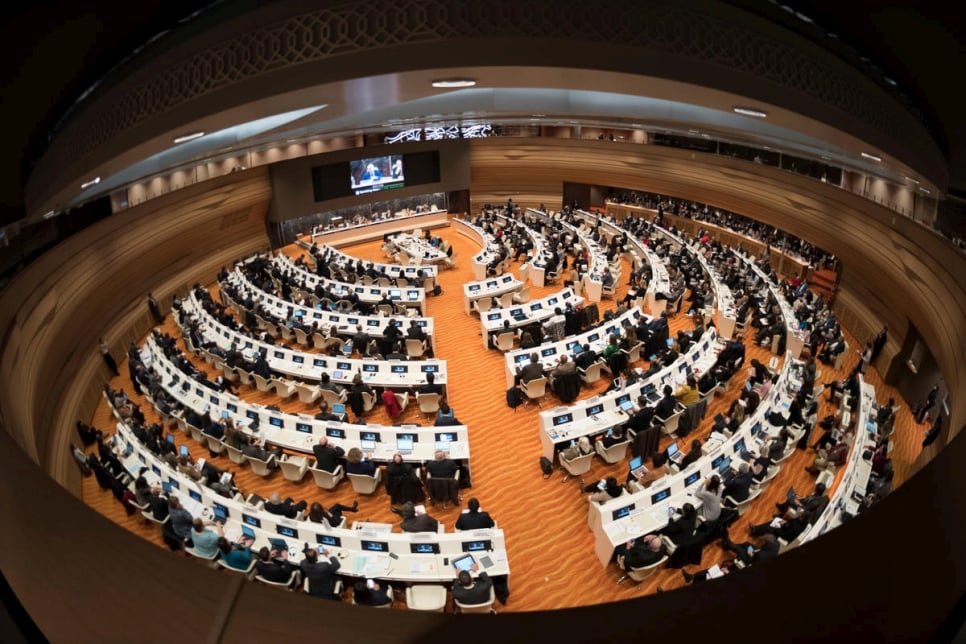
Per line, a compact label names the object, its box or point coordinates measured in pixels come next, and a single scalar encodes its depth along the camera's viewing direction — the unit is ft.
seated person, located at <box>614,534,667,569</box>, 25.48
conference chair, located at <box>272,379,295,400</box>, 41.73
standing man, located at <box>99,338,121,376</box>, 46.09
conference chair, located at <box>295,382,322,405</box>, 40.96
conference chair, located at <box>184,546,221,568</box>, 25.64
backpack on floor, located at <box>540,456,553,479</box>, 32.81
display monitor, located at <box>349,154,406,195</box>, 82.74
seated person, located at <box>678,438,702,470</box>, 31.01
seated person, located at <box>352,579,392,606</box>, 23.04
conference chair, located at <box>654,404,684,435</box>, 35.77
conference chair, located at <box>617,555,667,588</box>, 25.79
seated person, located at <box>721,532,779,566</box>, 24.18
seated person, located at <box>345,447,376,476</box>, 31.60
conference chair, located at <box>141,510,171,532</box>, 28.51
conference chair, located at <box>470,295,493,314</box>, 55.93
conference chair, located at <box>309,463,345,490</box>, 32.45
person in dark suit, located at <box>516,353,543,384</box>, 39.40
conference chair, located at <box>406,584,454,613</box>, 23.46
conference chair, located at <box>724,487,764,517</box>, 29.09
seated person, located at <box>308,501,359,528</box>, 27.50
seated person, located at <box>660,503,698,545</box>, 26.37
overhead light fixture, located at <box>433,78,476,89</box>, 11.83
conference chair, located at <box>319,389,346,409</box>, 40.01
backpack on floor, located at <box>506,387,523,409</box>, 39.70
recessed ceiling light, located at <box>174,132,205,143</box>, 12.32
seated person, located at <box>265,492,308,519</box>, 28.04
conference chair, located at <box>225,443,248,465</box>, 34.78
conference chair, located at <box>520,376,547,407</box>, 39.63
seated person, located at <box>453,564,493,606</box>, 23.06
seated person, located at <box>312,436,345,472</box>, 31.99
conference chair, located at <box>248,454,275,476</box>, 33.63
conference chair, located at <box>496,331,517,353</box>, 47.21
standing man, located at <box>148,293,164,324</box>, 55.72
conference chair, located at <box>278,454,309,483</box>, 33.01
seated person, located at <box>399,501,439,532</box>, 26.91
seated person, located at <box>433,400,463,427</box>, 35.17
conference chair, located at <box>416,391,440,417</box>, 39.19
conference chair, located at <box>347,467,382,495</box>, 31.83
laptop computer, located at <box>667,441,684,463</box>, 31.90
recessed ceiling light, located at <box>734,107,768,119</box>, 12.18
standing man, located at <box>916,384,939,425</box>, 38.06
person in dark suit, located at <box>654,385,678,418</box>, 35.42
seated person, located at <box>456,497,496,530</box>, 26.94
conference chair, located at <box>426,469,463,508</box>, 30.89
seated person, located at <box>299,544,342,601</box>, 23.85
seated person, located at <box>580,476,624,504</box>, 28.91
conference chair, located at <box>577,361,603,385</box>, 42.52
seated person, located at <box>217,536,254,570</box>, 25.13
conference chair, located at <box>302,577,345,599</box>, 24.13
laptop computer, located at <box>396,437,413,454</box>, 32.81
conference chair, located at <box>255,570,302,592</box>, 24.26
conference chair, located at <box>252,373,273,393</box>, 42.40
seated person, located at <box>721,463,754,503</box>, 28.94
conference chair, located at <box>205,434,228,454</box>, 35.42
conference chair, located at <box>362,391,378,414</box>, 39.55
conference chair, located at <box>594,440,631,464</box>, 33.40
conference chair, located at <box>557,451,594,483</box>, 32.73
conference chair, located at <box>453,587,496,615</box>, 23.22
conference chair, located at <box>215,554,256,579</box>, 24.91
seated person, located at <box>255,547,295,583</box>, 24.08
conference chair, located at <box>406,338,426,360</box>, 46.70
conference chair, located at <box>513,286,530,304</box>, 58.25
